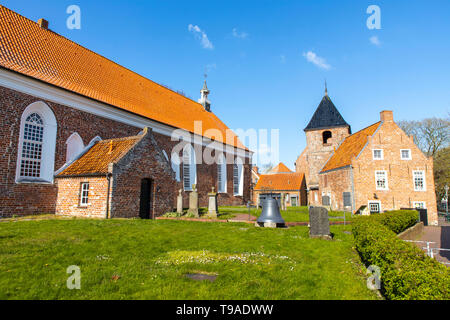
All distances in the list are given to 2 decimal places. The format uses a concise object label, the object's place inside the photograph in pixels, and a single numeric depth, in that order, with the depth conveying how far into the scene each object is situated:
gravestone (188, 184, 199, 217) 16.34
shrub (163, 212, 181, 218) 15.53
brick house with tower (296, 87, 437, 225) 23.97
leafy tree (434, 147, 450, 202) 33.19
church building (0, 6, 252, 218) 13.23
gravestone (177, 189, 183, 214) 16.90
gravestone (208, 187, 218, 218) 16.42
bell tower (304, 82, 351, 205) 35.62
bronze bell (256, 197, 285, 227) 12.73
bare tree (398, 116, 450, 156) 38.09
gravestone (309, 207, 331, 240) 10.21
